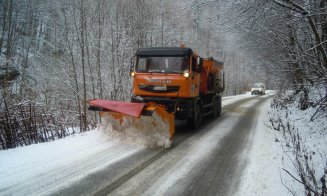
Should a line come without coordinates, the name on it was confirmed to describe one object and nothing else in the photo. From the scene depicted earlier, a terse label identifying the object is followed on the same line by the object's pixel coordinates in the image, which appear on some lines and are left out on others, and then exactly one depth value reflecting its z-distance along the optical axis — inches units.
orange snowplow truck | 314.8
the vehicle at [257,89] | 1760.5
